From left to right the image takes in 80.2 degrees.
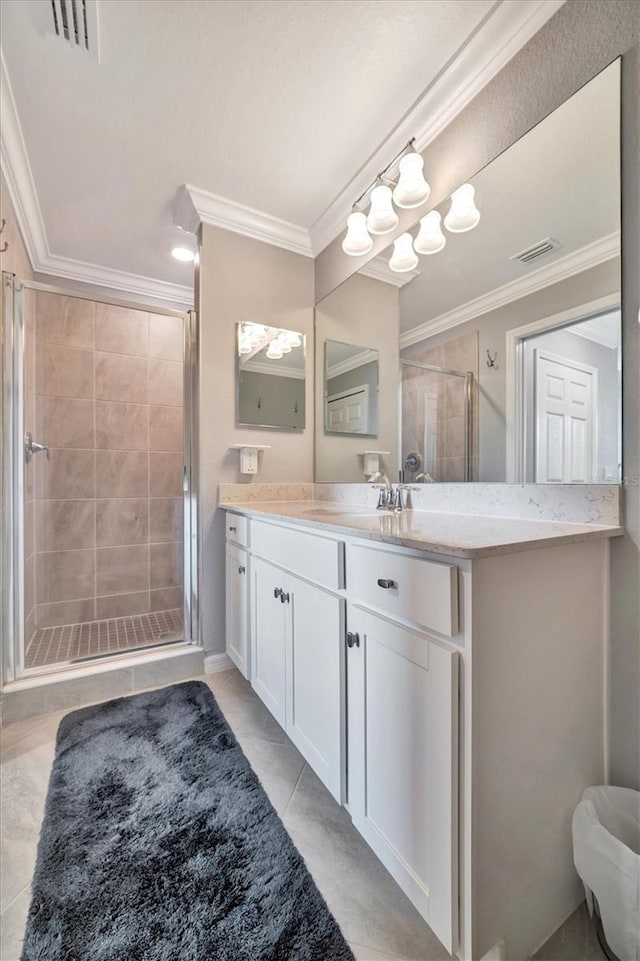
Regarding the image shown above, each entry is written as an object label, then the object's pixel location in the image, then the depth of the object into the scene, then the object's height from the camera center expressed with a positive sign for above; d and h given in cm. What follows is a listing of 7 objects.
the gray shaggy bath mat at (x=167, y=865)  80 -98
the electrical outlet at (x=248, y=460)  207 +10
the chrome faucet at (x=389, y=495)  162 -7
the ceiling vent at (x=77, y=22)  116 +145
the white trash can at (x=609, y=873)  75 -81
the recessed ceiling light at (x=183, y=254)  241 +145
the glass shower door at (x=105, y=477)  221 +1
